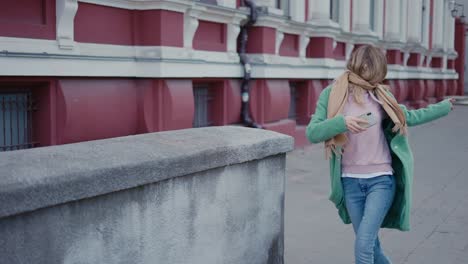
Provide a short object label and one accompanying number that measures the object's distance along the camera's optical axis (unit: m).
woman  4.11
